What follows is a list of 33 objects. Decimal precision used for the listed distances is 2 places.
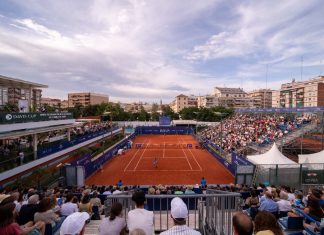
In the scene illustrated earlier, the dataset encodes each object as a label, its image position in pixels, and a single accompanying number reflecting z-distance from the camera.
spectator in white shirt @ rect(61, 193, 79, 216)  7.36
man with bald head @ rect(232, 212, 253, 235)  2.87
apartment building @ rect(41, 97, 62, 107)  181.82
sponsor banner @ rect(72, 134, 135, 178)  24.08
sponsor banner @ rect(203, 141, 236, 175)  25.55
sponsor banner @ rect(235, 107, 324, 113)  25.73
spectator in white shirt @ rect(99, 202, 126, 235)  4.06
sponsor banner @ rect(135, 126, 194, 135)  68.88
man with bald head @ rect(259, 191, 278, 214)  7.14
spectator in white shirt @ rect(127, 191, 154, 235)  3.95
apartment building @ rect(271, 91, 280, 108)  138.38
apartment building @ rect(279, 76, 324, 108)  96.88
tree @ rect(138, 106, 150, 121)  101.44
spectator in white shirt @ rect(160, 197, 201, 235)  3.25
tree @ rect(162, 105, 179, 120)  107.26
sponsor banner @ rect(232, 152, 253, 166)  20.07
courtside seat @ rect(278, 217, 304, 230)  6.50
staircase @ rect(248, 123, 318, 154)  27.86
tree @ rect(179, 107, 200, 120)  95.04
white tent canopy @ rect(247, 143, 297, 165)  19.27
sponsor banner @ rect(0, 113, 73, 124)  18.16
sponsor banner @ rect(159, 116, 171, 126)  69.41
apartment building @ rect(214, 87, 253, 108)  146.62
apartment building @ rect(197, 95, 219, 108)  144.25
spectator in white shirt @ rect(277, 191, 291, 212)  7.78
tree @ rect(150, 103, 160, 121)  108.92
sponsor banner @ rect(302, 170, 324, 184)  16.70
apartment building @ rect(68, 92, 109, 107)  157.25
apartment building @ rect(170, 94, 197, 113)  157.88
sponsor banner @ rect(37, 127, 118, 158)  22.56
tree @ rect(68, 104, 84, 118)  105.83
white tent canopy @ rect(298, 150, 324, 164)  19.36
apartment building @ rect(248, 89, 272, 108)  160.43
